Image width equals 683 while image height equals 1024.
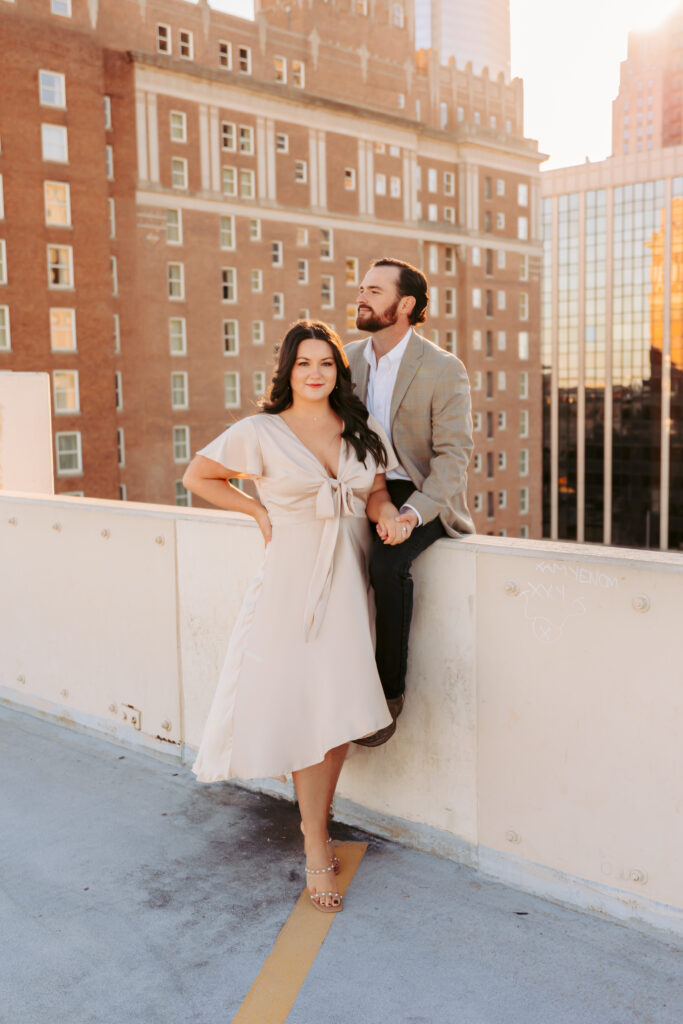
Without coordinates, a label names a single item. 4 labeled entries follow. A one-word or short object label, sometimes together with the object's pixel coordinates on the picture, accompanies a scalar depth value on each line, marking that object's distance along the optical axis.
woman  3.34
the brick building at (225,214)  44.88
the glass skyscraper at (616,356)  92.88
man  3.42
